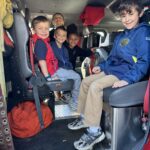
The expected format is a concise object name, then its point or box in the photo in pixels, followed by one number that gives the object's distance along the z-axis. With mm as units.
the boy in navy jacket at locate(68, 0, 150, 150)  1379
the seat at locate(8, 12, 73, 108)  1713
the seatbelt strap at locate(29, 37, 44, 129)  1726
